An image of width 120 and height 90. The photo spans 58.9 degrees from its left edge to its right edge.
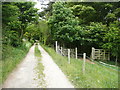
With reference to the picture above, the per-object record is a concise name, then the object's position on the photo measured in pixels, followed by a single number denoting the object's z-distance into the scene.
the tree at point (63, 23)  8.56
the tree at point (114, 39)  7.62
